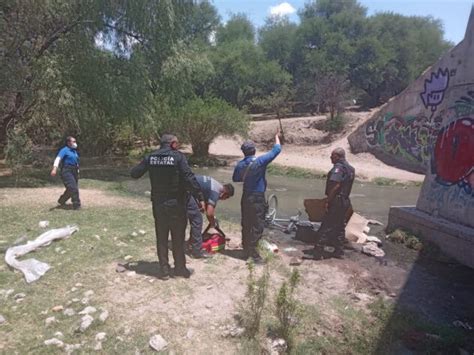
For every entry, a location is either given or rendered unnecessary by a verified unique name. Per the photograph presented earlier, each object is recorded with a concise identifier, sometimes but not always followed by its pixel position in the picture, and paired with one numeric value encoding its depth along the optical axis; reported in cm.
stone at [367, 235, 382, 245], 821
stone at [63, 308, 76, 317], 461
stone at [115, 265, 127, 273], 575
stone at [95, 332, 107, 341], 421
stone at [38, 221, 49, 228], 772
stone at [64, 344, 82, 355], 403
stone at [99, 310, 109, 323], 447
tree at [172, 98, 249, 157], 2188
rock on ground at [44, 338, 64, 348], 408
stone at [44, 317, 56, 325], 445
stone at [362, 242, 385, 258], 754
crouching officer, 641
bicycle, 881
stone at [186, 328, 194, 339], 438
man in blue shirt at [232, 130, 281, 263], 632
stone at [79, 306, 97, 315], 461
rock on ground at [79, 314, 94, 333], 431
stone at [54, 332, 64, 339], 423
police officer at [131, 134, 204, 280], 523
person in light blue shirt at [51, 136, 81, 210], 929
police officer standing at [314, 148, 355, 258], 692
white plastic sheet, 554
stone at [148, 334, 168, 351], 416
